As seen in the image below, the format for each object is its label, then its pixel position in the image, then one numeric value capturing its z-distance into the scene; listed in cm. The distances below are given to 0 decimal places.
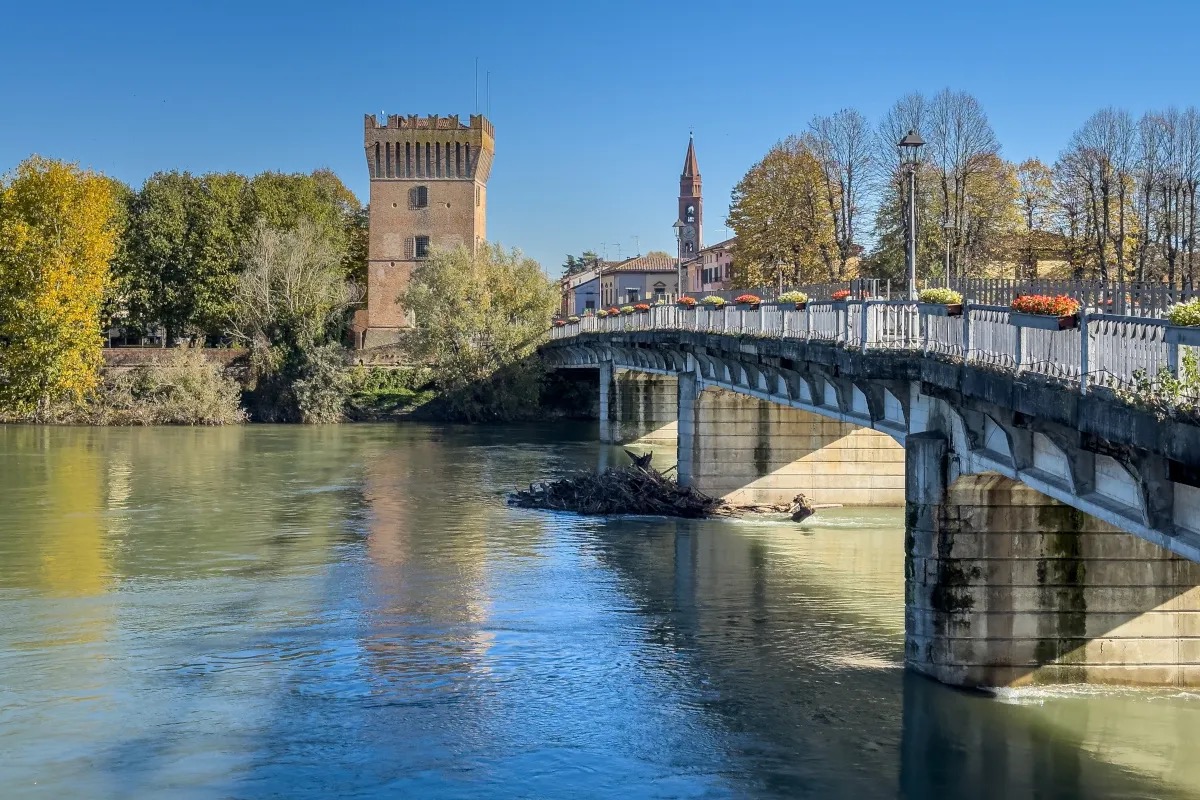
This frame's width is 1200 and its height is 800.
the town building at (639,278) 14512
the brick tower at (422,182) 10156
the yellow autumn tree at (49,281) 6844
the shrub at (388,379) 8006
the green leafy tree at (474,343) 7650
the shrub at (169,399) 7344
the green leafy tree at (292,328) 7638
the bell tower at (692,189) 19150
